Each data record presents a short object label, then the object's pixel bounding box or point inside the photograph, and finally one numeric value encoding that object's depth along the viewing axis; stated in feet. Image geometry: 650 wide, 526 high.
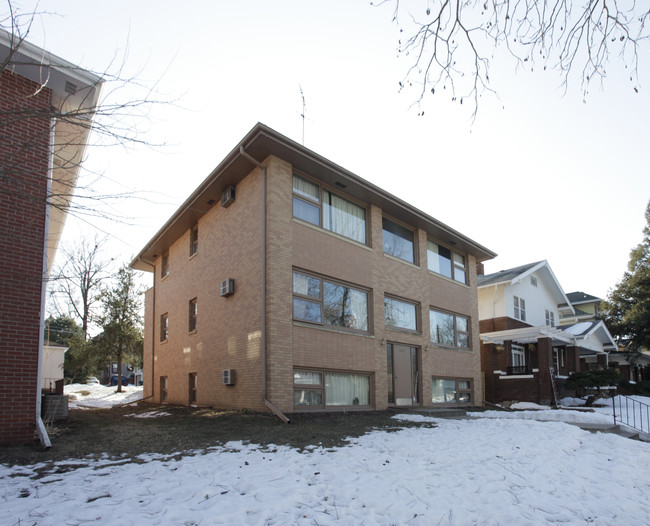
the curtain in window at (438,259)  56.90
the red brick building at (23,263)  23.29
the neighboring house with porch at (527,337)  69.97
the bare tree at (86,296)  103.09
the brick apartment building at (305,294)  37.91
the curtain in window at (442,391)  53.52
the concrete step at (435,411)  44.19
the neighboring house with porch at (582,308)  124.13
